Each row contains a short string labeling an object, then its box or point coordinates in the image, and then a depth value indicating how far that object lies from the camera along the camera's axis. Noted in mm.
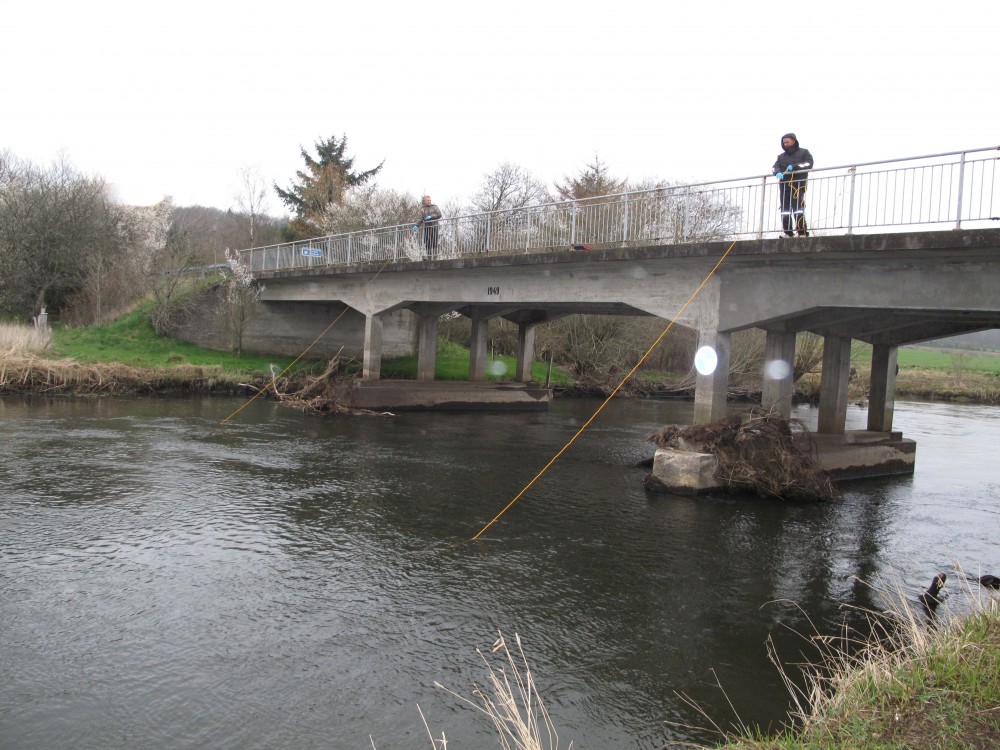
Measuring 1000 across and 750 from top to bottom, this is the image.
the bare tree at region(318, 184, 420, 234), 42156
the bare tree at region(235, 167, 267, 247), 48588
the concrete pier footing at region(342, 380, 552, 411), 27359
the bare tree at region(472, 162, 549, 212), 49281
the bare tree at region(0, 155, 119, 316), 35188
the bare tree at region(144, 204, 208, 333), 33062
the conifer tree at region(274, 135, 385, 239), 48719
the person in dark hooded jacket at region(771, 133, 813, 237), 14258
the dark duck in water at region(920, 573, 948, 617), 8609
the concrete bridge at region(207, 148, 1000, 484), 12719
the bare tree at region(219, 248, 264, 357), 33469
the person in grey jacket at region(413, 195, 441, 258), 24922
